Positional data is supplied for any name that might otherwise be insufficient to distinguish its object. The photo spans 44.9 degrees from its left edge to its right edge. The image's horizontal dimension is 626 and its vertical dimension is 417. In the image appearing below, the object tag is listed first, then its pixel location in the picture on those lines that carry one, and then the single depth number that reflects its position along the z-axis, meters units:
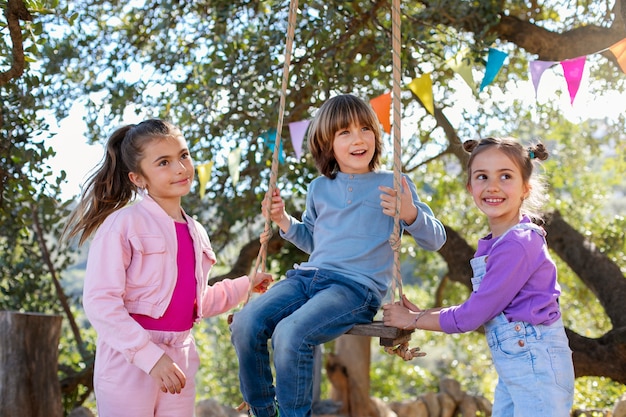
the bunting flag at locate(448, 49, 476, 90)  3.91
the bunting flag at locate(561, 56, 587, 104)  3.63
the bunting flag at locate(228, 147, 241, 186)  4.37
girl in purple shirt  2.21
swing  2.45
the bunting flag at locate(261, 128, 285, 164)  4.45
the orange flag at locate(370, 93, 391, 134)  3.91
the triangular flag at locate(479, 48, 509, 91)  3.96
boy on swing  2.44
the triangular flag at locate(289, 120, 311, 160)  4.24
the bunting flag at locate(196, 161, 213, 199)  4.44
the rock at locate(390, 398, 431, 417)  6.34
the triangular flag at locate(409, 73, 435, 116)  3.89
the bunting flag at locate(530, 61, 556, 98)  3.83
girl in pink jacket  2.37
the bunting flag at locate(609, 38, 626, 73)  3.39
